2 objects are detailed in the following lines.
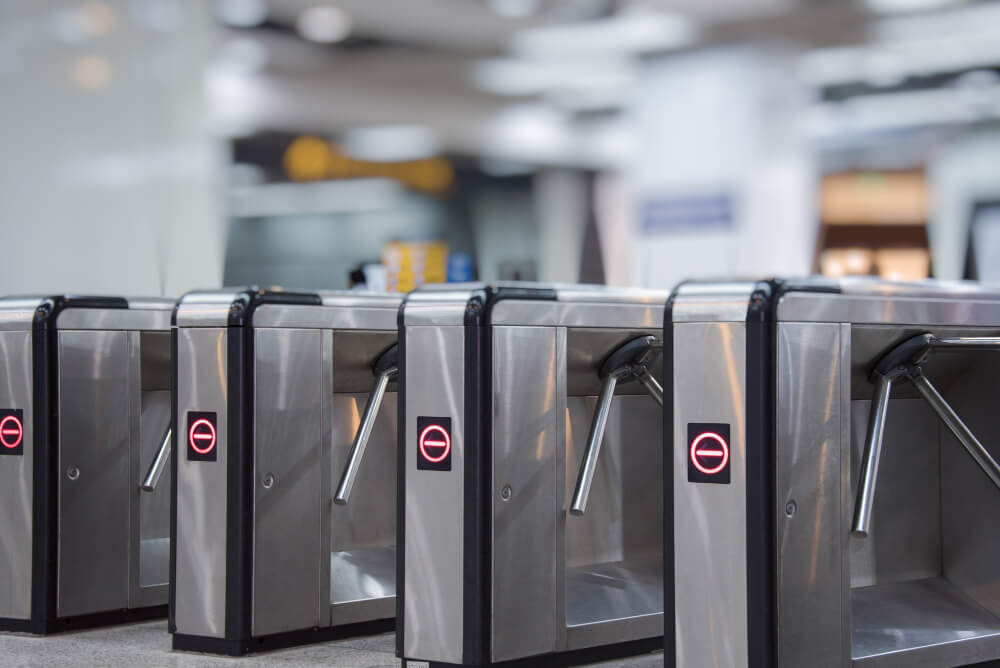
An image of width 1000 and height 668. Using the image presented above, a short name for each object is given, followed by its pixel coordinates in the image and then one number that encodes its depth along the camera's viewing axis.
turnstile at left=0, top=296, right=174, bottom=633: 3.78
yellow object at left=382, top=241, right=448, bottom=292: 6.53
